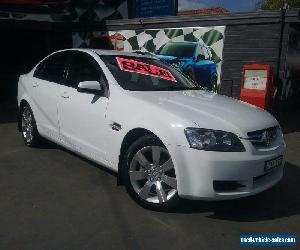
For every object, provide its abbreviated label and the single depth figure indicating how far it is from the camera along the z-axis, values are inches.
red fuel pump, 336.2
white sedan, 140.5
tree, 1122.7
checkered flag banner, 400.2
